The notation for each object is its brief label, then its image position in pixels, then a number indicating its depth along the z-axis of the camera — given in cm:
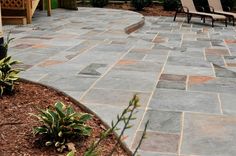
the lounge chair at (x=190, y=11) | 1193
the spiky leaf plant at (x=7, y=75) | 439
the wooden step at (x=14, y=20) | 1128
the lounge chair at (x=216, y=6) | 1298
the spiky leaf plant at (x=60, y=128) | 328
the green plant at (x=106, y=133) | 157
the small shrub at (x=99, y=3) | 1750
